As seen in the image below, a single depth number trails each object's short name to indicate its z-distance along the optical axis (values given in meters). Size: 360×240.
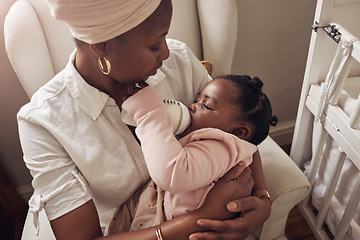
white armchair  1.05
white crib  0.99
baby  0.79
